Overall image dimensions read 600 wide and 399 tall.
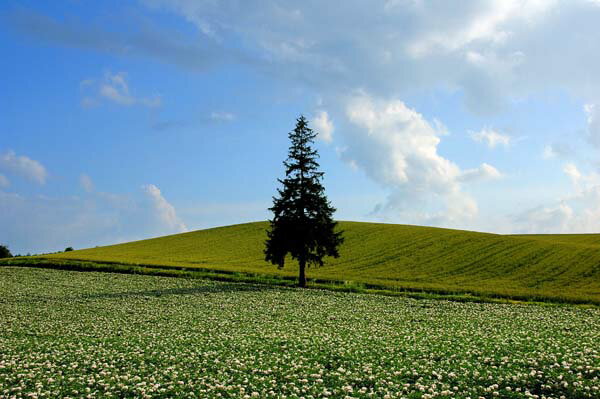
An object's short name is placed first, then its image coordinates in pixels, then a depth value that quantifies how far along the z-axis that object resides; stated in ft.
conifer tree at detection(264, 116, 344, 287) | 190.49
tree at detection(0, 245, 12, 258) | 401.08
